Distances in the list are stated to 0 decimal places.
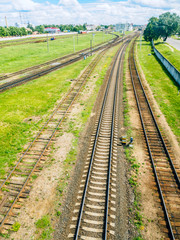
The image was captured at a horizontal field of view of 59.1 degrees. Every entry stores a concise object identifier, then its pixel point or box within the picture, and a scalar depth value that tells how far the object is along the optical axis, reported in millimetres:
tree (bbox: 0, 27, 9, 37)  129038
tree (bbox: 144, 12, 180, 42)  70981
